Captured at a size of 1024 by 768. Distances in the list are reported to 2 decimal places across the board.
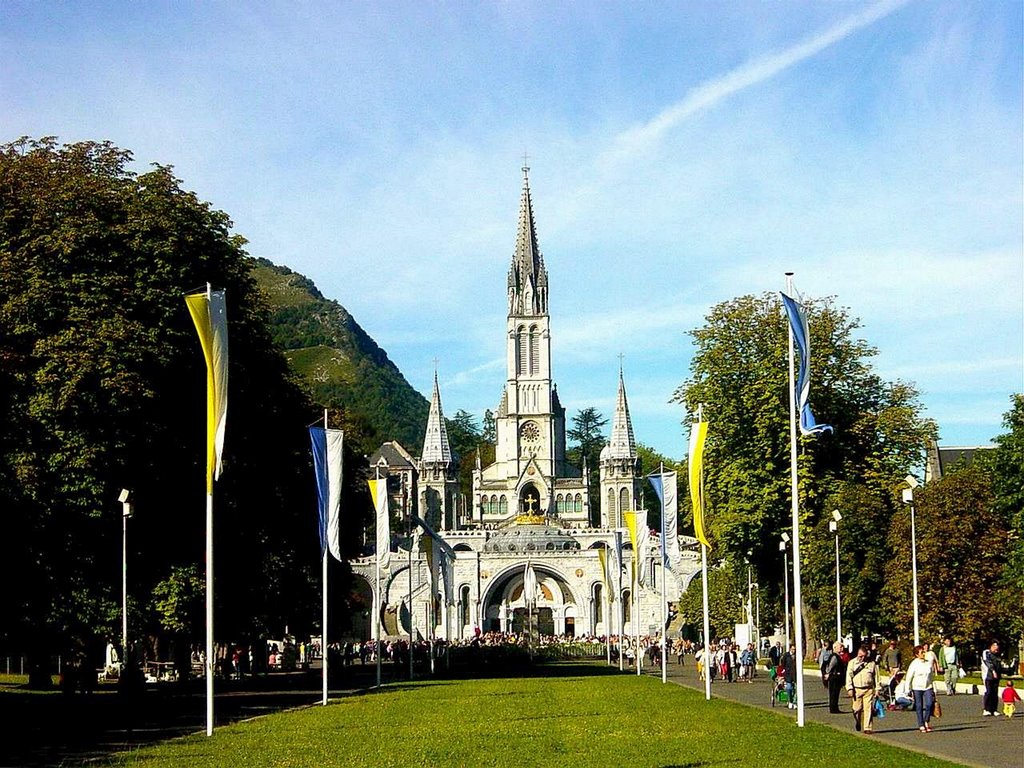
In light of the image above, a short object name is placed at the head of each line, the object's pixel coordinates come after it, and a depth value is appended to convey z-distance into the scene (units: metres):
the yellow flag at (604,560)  74.28
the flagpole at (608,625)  83.24
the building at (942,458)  100.38
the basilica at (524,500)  158.12
